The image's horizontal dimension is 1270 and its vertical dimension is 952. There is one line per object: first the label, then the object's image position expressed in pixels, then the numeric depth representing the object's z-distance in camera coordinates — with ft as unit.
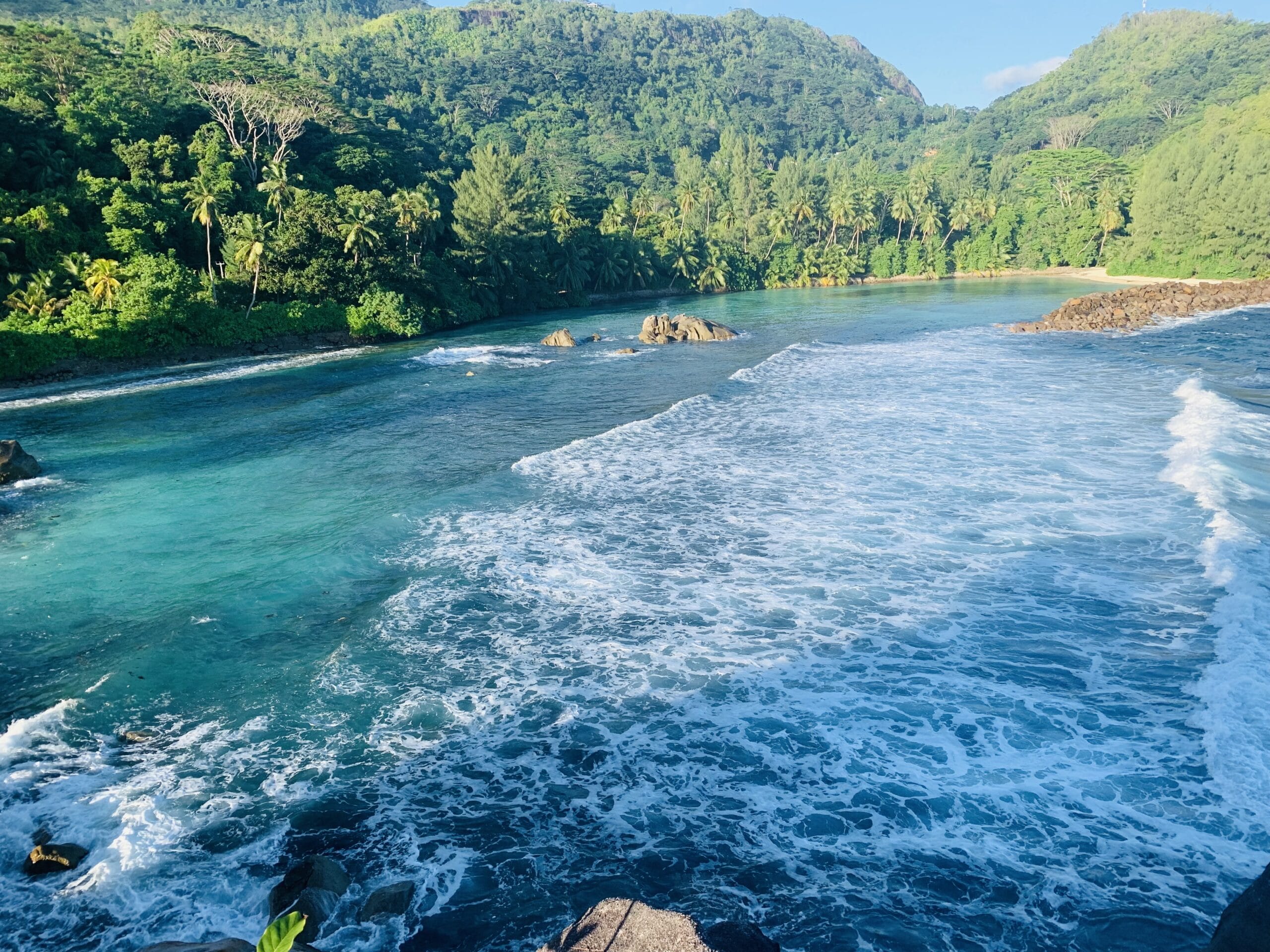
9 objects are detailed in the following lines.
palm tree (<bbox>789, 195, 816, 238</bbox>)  374.43
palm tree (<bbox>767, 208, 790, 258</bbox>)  362.74
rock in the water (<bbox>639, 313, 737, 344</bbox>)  170.40
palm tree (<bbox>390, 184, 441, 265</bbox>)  203.10
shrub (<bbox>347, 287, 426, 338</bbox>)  177.78
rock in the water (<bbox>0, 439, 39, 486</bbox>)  71.92
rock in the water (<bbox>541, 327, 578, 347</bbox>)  168.45
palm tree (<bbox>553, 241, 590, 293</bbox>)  270.26
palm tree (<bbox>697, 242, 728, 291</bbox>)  325.83
